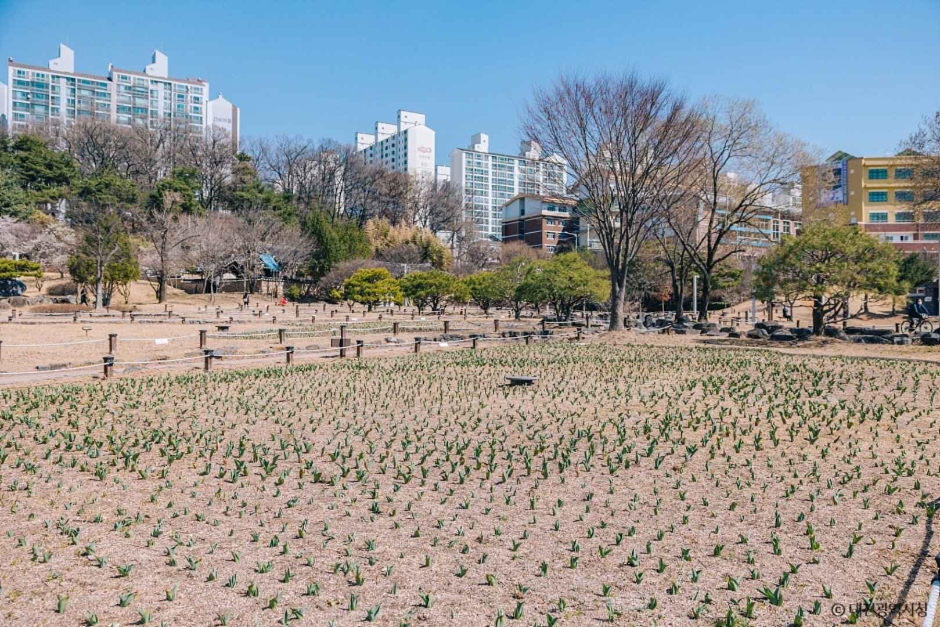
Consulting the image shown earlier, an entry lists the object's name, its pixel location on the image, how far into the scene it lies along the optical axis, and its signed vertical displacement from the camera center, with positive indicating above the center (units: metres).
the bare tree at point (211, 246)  52.62 +4.81
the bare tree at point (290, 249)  57.59 +5.05
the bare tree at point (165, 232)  48.82 +5.94
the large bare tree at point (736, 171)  33.78 +7.85
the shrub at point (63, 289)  48.38 +1.00
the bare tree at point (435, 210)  82.06 +12.39
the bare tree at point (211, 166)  66.81 +15.02
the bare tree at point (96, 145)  70.06 +17.31
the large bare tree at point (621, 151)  25.88 +6.62
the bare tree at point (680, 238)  35.91 +4.41
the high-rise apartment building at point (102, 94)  102.56 +34.98
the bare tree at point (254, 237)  55.41 +6.01
